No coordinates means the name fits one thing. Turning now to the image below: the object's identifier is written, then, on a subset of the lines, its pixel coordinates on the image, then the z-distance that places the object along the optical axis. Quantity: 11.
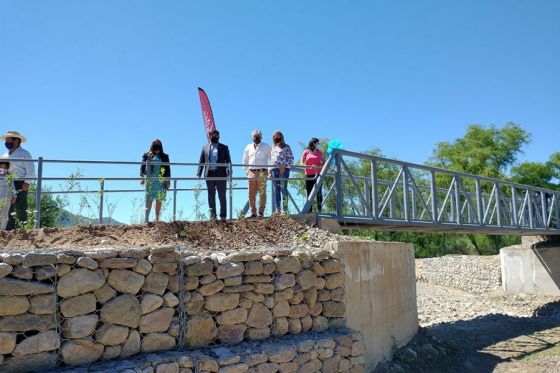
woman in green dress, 8.01
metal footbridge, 8.10
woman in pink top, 9.74
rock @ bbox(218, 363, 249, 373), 5.82
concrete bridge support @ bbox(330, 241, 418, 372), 8.27
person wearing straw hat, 7.50
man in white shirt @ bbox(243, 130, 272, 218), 9.03
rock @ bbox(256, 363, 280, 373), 6.20
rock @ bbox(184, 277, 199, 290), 6.03
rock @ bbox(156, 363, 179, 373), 5.27
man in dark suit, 8.73
